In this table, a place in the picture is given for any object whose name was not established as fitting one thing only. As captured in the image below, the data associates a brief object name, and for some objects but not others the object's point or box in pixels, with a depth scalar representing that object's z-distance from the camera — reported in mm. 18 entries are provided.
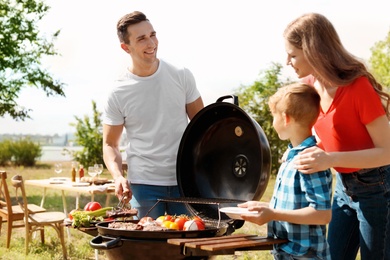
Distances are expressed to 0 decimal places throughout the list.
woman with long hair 2518
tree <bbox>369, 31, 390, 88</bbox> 30359
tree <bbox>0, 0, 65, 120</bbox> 14664
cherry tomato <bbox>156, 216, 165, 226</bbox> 2897
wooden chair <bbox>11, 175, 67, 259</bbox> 7340
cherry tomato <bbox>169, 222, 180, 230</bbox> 2805
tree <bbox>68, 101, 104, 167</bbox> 15464
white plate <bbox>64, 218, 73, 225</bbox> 3113
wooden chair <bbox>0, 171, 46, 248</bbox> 7812
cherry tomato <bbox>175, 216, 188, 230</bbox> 2822
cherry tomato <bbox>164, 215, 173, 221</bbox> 2910
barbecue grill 2744
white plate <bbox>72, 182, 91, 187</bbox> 8289
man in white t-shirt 3350
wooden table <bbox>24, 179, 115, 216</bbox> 7559
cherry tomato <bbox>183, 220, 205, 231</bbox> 2778
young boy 2385
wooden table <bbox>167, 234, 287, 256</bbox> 2359
